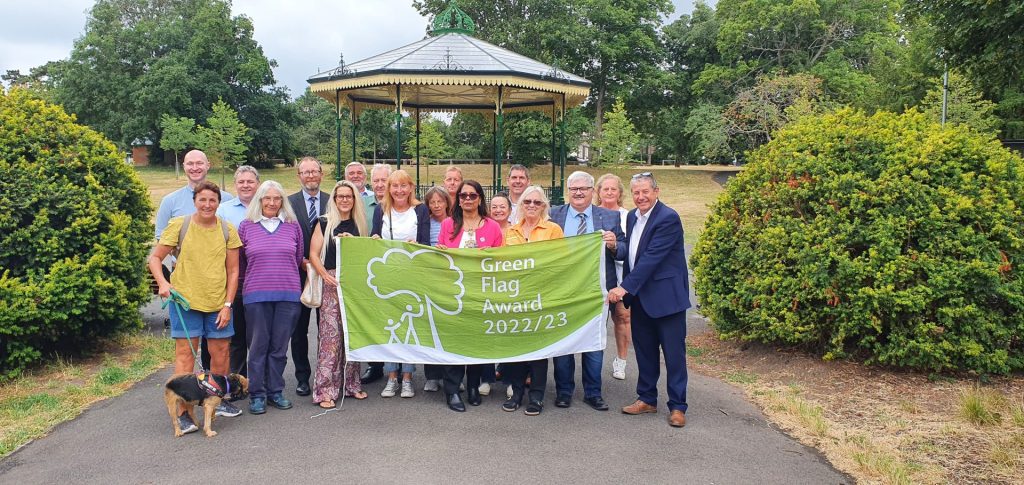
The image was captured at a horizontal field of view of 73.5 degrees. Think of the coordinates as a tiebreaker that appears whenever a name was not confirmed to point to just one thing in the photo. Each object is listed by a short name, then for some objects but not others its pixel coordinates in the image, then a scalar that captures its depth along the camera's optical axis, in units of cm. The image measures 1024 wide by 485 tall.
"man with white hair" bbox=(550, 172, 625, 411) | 572
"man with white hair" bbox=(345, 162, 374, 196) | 704
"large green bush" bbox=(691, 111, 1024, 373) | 590
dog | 482
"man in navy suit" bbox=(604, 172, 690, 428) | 528
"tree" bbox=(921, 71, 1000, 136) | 2828
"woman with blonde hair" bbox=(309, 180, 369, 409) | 563
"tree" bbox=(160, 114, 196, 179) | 4469
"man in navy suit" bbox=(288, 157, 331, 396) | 591
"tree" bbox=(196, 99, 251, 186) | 4275
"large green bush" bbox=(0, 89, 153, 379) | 609
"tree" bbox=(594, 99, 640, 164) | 4003
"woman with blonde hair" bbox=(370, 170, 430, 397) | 586
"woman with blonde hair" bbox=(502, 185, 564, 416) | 559
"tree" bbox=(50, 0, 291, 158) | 5054
